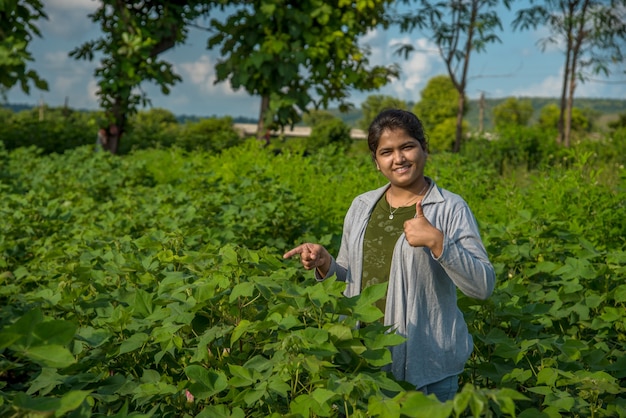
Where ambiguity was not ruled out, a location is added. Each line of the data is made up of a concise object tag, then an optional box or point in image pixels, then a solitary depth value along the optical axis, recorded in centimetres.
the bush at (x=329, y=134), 2068
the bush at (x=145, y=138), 1809
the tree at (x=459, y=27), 1541
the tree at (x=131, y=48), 1466
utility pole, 4934
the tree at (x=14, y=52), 1065
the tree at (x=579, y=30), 1584
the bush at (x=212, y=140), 1623
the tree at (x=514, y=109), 6838
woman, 249
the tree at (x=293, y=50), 1427
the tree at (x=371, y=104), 4688
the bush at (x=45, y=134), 1656
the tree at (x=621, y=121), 3709
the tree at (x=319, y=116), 6489
